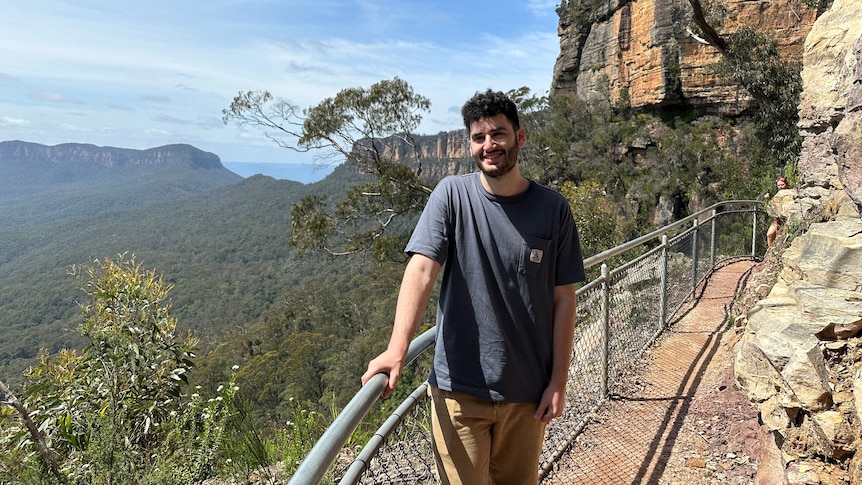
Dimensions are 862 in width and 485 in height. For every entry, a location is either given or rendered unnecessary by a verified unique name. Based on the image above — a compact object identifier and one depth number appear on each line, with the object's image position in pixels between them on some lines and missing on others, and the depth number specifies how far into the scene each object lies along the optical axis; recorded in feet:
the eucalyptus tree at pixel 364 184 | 51.62
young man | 4.92
